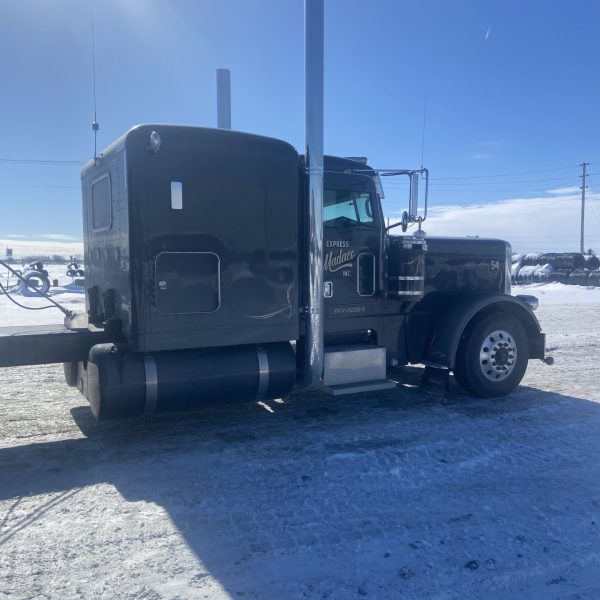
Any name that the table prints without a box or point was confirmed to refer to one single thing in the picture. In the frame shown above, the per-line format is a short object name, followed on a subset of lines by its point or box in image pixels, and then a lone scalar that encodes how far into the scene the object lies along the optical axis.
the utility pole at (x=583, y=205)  49.43
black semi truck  4.98
